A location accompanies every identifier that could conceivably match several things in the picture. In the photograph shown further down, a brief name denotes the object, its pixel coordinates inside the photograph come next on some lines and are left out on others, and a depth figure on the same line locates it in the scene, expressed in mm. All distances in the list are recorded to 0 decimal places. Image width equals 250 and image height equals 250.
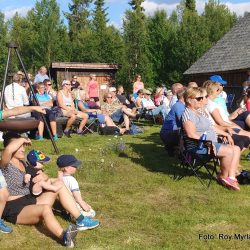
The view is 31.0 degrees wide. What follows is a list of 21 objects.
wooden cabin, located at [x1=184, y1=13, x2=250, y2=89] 20688
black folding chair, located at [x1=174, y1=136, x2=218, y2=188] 6156
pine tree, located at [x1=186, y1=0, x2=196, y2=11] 40781
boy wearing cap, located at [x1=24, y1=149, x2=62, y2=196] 4652
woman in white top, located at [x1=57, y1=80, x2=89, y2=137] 10836
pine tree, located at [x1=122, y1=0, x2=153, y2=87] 28031
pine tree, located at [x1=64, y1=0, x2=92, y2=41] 52262
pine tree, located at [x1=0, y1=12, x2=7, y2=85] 29916
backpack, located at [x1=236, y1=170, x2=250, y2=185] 6534
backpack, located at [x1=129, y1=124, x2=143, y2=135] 11461
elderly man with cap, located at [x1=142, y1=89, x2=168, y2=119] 13355
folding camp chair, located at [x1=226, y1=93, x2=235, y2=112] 17459
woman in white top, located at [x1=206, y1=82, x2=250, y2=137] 7234
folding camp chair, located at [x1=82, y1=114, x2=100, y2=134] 11453
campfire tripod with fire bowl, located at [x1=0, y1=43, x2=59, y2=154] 7709
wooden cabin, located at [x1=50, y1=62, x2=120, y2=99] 27625
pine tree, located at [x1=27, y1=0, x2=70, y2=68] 33219
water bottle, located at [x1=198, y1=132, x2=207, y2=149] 6172
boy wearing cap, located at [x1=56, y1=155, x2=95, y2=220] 5012
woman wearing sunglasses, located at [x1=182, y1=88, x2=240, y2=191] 6184
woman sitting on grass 4578
